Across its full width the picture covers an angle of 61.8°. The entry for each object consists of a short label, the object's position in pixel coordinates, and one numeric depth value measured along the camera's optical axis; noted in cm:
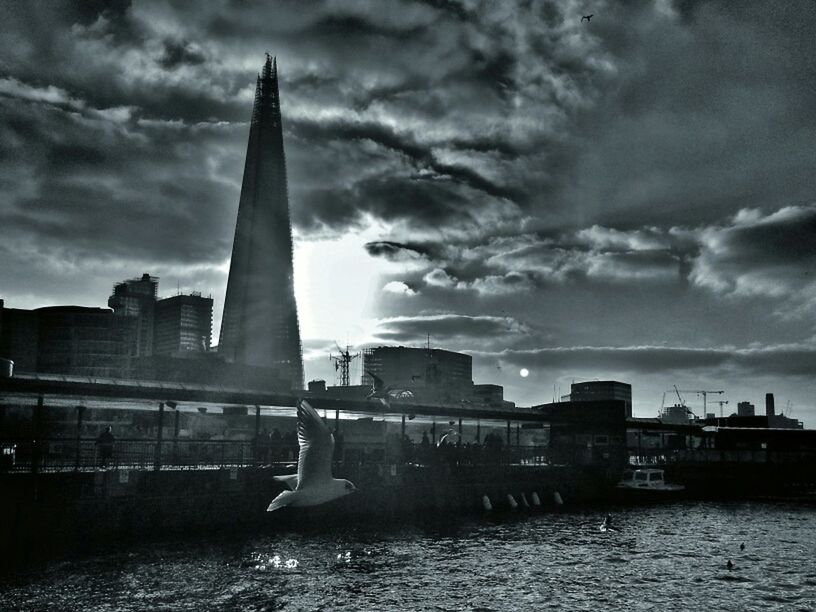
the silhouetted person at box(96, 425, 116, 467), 3975
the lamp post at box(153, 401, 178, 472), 4038
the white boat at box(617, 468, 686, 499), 6694
